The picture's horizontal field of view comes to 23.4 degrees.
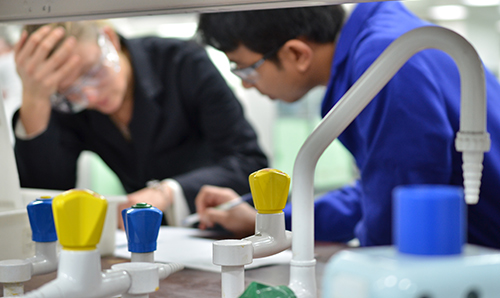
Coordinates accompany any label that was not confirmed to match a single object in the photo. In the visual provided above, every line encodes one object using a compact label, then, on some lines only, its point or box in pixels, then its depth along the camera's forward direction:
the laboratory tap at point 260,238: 1.03
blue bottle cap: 0.84
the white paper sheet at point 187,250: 1.45
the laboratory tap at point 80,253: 0.92
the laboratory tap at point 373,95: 0.96
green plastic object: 0.97
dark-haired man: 1.52
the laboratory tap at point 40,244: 1.06
